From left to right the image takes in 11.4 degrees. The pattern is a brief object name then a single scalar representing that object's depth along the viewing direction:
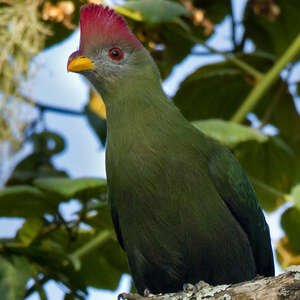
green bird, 6.61
